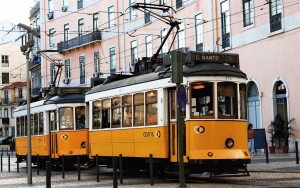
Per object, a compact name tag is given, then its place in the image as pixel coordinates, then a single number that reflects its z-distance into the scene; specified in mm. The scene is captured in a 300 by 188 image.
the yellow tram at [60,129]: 25016
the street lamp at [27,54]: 19234
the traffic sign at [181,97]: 13510
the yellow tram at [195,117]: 16250
